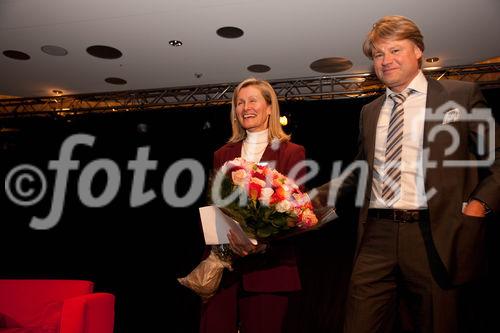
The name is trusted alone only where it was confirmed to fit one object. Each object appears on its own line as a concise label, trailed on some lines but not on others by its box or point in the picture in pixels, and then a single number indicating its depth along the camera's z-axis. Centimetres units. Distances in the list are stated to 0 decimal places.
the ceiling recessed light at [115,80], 661
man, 163
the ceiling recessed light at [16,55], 571
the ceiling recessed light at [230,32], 484
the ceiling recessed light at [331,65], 572
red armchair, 232
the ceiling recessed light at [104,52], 546
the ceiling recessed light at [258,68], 593
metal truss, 580
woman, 174
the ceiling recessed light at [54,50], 549
